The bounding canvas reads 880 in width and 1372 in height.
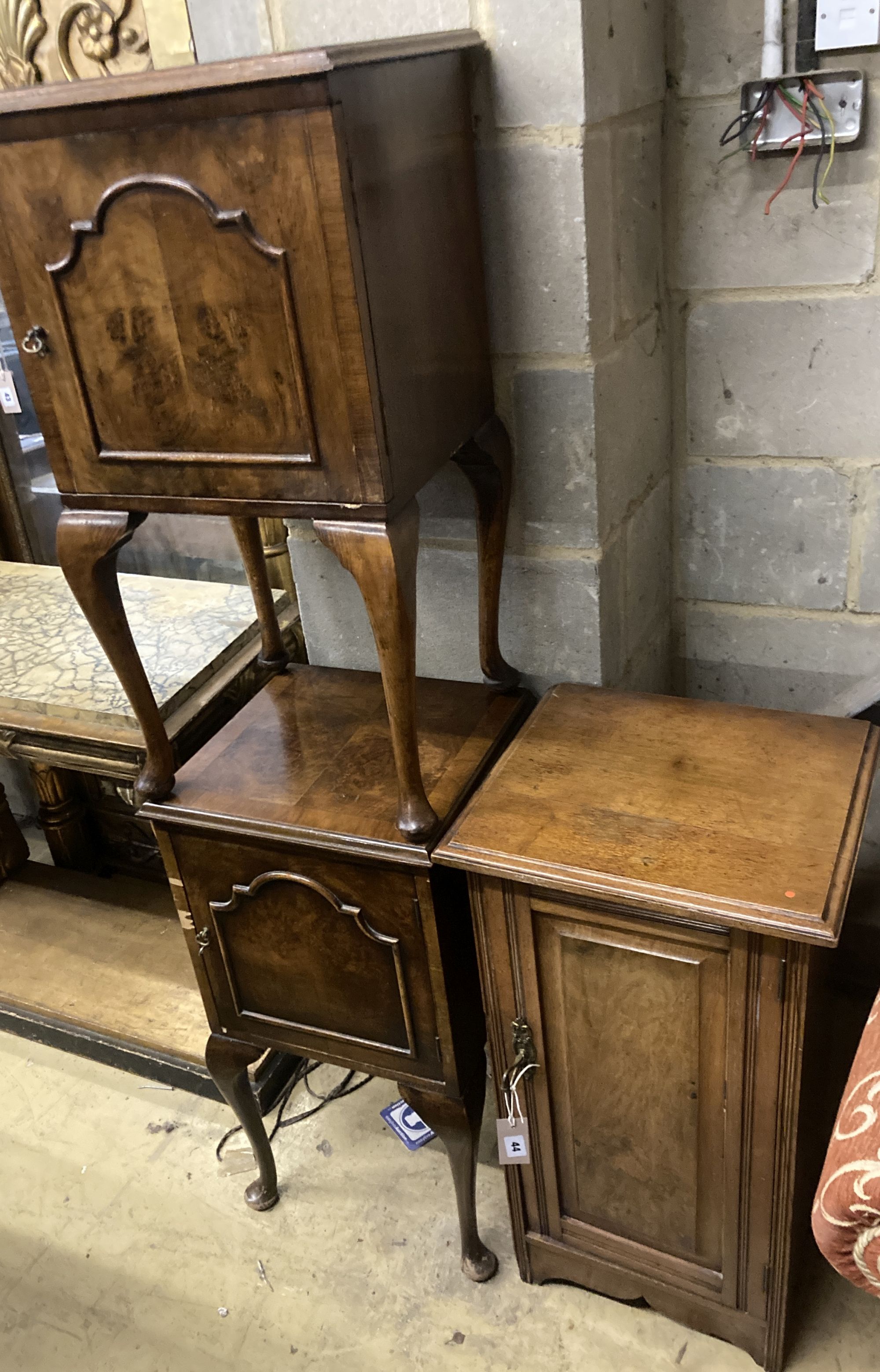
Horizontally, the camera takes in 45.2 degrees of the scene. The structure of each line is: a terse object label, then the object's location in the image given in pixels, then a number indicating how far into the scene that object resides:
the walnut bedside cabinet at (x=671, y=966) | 1.13
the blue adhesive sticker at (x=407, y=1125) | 1.80
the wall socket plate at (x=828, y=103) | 1.32
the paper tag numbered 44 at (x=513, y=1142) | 1.39
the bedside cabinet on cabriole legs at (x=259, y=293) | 0.98
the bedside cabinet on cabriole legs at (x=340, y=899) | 1.33
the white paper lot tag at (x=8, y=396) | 2.26
